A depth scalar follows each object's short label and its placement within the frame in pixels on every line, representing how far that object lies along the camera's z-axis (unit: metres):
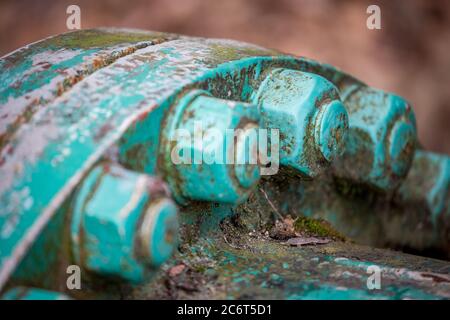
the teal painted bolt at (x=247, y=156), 0.53
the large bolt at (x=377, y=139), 0.64
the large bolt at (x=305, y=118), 0.57
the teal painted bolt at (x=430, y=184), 0.73
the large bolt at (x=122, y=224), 0.50
